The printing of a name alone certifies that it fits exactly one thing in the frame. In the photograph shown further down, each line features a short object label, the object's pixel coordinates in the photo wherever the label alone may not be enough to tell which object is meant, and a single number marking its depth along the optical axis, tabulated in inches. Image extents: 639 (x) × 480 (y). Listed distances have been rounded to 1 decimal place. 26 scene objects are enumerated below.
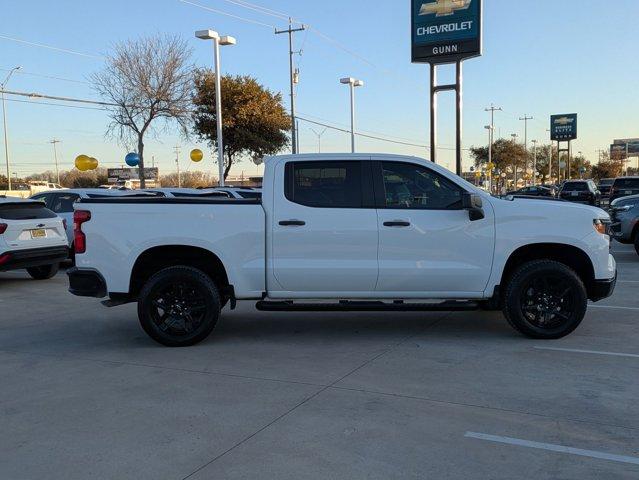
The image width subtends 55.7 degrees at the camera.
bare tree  1081.4
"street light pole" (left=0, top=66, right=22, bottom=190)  2173.1
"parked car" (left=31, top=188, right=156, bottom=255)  520.4
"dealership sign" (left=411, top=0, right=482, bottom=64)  877.8
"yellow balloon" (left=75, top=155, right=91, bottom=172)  1164.5
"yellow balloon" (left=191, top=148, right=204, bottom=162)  1050.1
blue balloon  1064.7
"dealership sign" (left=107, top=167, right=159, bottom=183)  2046.0
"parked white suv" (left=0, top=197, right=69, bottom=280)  418.9
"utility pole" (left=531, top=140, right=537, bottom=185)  3573.3
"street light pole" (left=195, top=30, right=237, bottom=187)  884.8
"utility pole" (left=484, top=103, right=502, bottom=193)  2662.4
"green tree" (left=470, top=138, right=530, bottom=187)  3171.8
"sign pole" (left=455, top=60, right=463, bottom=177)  904.3
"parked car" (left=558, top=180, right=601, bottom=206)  1235.9
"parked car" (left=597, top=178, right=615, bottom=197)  1742.1
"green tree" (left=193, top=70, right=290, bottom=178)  1336.1
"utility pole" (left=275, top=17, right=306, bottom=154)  1402.6
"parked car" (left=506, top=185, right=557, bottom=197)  1594.1
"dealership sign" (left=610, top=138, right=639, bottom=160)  4124.0
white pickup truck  255.0
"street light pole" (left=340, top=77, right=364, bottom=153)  1407.5
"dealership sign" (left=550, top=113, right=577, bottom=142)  2684.5
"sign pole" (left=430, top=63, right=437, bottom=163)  940.9
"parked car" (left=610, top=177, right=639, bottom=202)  967.3
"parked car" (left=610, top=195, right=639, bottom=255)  519.2
